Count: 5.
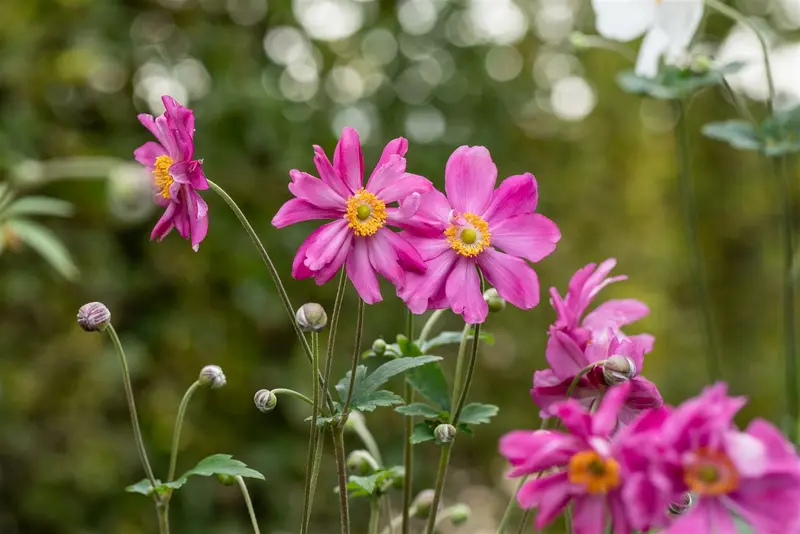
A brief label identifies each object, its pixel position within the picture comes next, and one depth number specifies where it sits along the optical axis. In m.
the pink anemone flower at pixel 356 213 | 1.00
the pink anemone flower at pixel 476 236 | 1.02
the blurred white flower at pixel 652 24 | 1.19
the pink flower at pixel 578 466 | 0.92
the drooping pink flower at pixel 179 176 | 1.01
